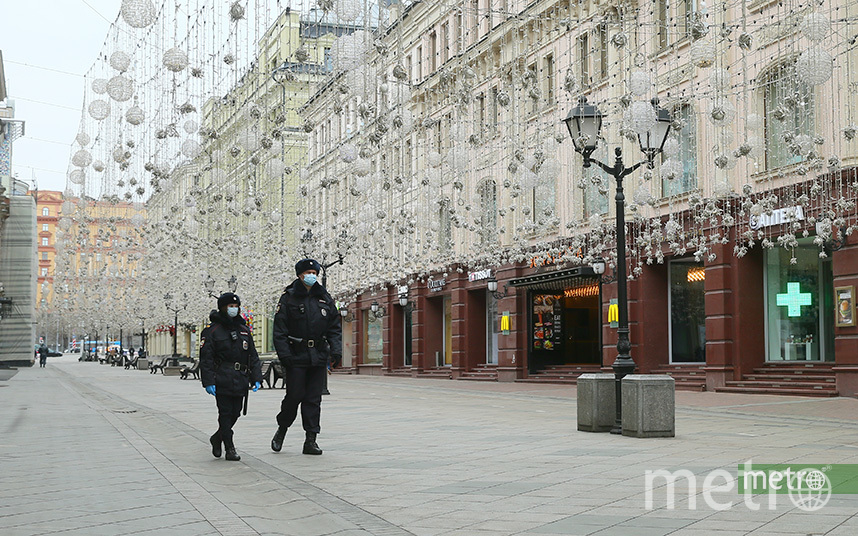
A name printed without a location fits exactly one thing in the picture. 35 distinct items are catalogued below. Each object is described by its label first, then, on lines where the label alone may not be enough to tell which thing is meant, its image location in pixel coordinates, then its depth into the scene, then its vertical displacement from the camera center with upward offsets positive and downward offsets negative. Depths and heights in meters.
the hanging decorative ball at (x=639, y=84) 14.80 +3.58
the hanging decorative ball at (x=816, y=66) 12.80 +3.30
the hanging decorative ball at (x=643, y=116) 14.31 +3.00
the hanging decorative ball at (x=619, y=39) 11.98 +3.42
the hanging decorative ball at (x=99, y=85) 15.52 +3.78
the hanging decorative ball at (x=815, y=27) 12.00 +3.58
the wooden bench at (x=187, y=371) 43.75 -1.64
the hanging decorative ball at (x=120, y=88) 13.23 +3.18
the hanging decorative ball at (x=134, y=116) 12.70 +2.72
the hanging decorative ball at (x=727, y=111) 15.09 +3.28
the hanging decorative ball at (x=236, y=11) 10.60 +3.34
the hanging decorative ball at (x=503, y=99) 13.21 +3.01
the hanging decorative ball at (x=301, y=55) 10.31 +2.82
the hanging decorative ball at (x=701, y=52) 15.02 +4.22
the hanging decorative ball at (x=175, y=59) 11.55 +3.10
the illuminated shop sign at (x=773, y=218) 22.80 +2.55
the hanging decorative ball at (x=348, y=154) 14.37 +2.53
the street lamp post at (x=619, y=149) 14.15 +2.66
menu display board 35.97 +0.30
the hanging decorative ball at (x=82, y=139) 16.78 +3.22
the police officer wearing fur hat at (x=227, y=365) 11.12 -0.35
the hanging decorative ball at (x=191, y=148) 15.23 +2.77
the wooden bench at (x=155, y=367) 56.63 -1.89
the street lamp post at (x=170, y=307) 43.89 +1.36
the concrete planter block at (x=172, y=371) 52.96 -1.96
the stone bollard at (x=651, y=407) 13.29 -1.01
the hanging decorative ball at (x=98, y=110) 15.61 +3.44
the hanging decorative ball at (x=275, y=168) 15.91 +2.59
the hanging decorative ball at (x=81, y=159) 16.69 +2.88
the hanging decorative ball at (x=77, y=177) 18.83 +2.90
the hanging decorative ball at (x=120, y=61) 12.88 +3.45
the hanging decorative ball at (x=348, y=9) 11.20 +3.56
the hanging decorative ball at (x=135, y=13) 11.53 +3.62
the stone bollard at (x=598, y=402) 14.36 -1.03
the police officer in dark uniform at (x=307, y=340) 11.31 -0.09
